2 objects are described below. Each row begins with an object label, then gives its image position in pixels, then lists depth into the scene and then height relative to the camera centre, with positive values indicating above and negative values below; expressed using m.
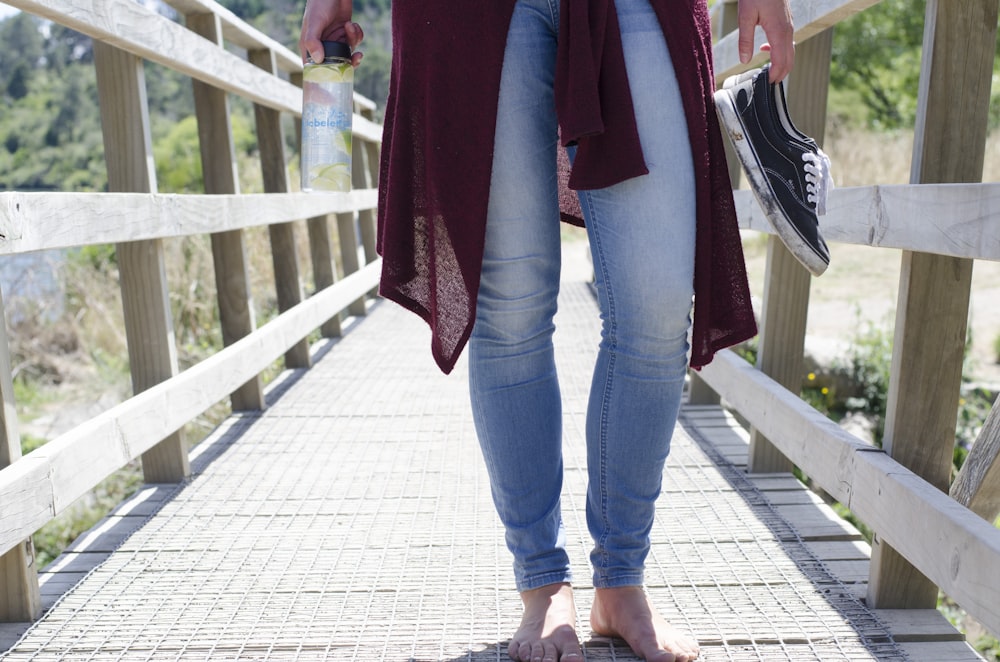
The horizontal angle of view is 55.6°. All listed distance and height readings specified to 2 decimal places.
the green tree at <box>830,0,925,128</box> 21.58 +2.51
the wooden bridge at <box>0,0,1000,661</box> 1.57 -0.80
